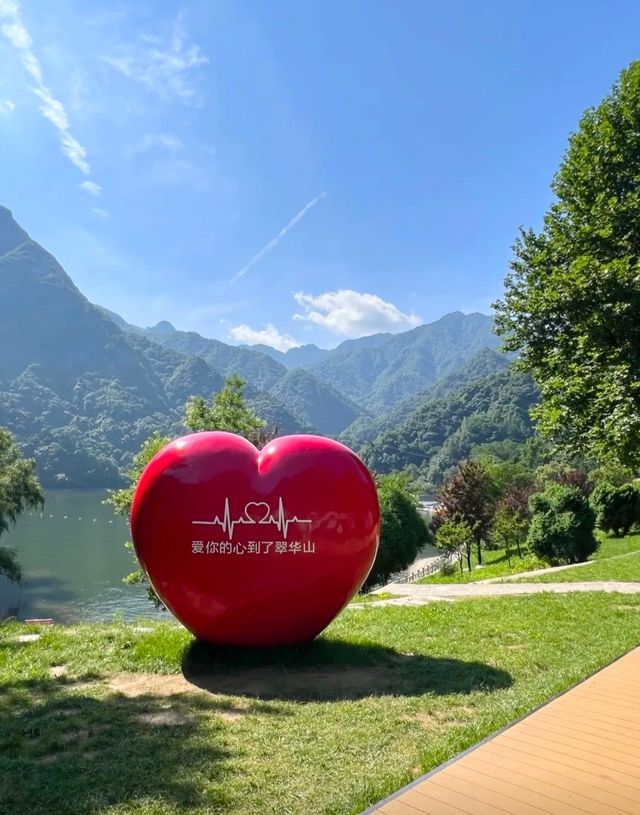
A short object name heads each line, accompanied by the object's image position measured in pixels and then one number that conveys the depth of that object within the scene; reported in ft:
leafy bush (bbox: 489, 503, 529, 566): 139.74
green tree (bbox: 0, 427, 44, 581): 123.75
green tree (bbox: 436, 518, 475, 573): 131.64
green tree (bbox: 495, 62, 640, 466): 49.62
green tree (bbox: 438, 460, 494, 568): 141.59
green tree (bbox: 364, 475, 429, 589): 125.70
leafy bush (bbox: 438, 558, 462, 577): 120.80
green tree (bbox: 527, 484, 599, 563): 83.71
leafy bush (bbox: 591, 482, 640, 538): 116.47
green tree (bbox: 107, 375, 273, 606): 95.76
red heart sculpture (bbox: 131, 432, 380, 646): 25.40
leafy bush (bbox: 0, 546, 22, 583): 116.78
